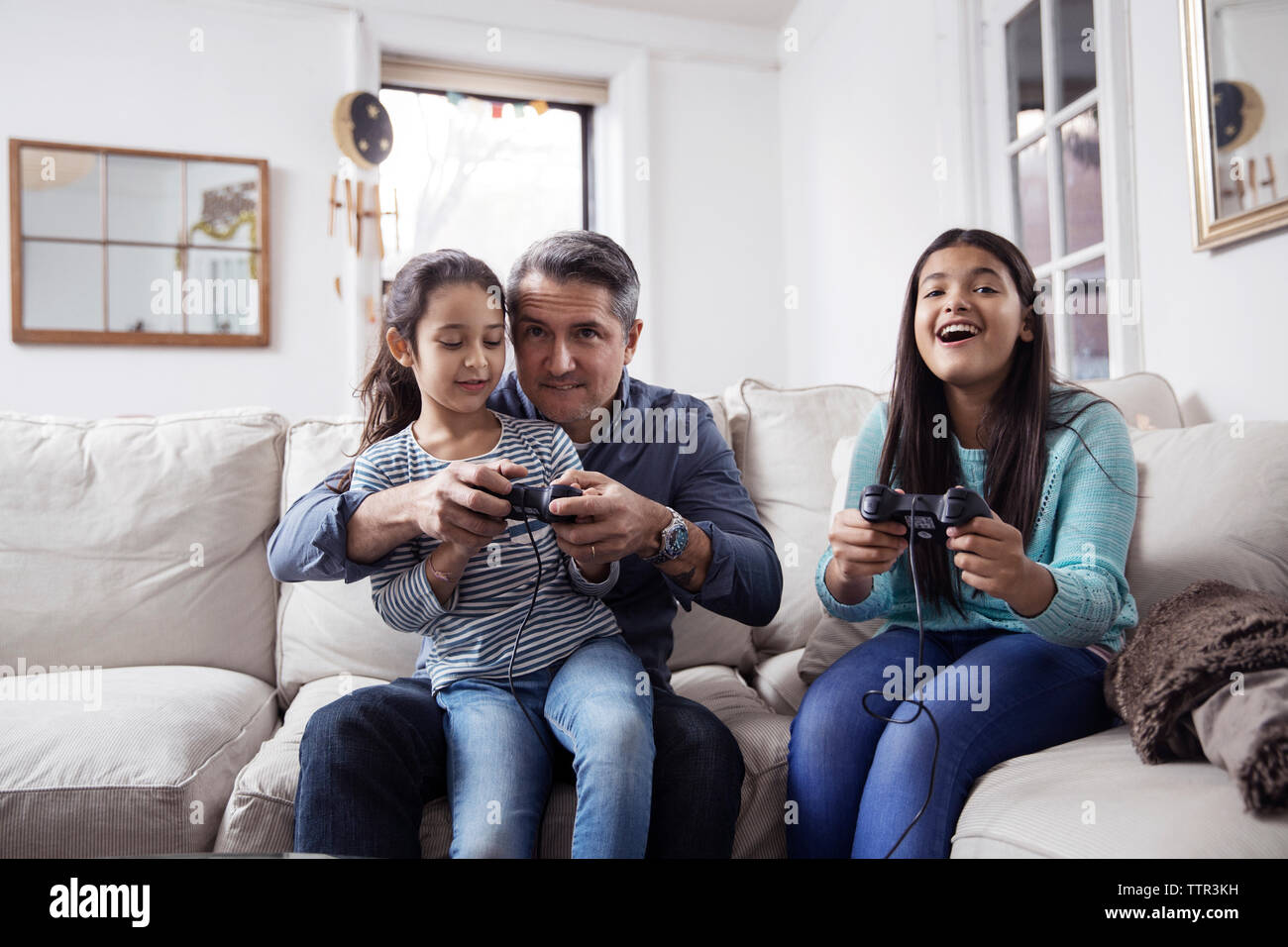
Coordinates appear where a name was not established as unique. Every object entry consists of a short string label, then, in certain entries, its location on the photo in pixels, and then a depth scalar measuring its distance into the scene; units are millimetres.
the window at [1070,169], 2150
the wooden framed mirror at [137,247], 3244
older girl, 1047
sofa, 1002
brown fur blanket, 840
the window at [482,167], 3820
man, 1037
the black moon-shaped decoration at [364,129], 3516
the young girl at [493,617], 1006
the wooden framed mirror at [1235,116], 1691
